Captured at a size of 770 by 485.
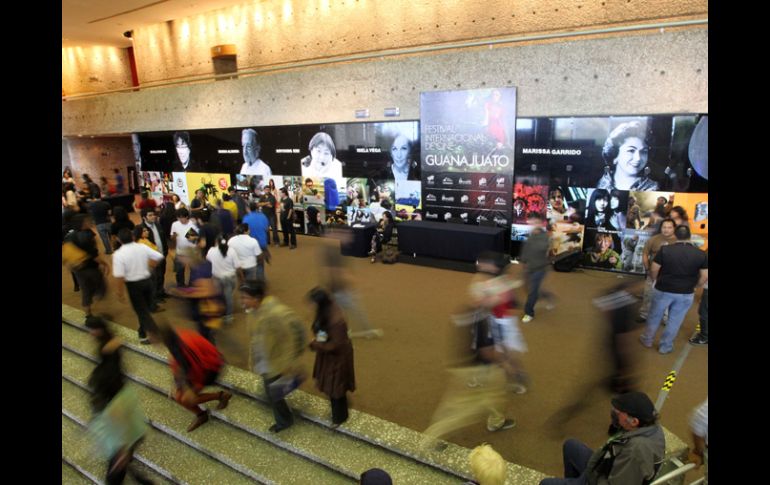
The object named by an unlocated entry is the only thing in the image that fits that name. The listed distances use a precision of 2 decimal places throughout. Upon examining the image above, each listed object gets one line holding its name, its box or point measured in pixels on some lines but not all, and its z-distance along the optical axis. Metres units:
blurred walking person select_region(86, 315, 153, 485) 3.68
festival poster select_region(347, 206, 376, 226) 12.52
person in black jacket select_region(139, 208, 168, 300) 7.61
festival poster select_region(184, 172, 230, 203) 15.40
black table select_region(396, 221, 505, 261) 9.66
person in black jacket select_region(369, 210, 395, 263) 11.06
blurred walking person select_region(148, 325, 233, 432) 4.38
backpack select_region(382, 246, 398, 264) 10.71
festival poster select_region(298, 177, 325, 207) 13.36
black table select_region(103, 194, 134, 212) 18.91
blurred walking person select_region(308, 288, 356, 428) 4.13
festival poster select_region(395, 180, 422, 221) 11.59
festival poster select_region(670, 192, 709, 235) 8.38
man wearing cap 2.67
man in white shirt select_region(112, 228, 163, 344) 6.01
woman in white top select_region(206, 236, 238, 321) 6.62
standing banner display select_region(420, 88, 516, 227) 10.00
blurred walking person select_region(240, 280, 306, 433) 4.27
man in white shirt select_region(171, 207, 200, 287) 7.57
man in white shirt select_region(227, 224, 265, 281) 6.82
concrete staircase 4.18
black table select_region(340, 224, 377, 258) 11.10
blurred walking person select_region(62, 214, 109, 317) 6.83
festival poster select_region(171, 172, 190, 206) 16.84
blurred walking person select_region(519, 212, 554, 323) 6.63
